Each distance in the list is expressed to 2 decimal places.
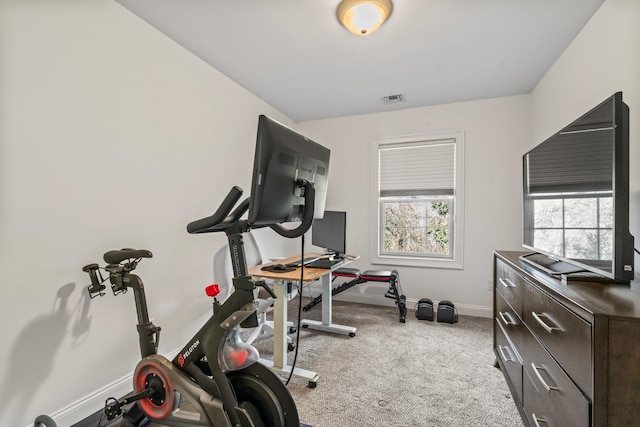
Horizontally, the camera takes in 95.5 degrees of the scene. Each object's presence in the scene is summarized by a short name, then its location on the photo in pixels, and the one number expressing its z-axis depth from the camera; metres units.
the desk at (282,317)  2.12
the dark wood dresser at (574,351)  0.87
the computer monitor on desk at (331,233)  2.99
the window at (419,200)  3.61
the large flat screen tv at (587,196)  1.13
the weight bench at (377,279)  3.24
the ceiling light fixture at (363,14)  1.82
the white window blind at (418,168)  3.65
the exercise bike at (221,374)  1.23
